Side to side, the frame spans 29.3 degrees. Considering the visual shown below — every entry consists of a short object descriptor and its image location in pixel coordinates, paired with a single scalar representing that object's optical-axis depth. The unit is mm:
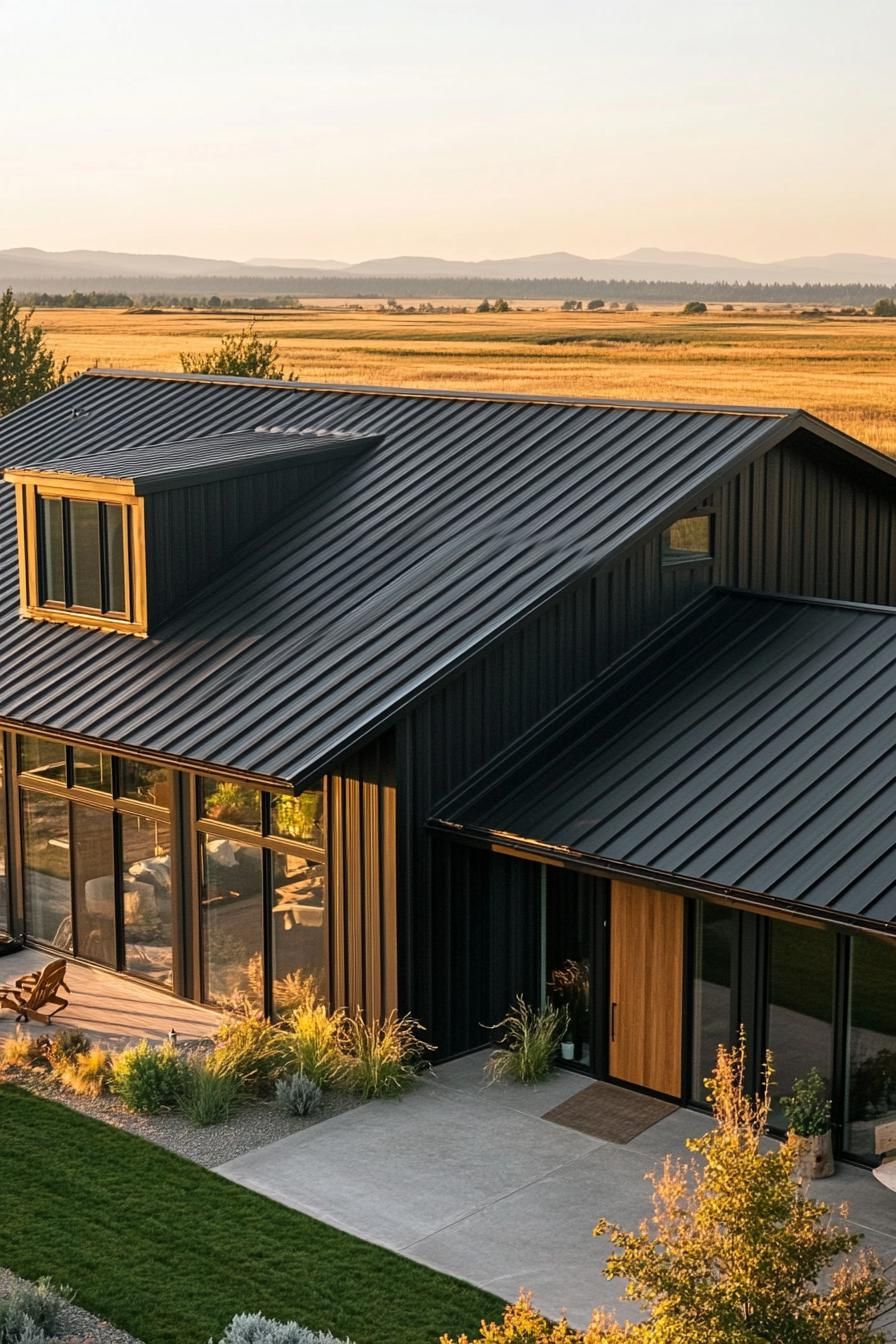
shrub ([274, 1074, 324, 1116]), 15500
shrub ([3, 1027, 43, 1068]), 16953
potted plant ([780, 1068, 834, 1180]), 14219
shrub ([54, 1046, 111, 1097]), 16141
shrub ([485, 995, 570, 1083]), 16375
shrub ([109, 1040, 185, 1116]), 15672
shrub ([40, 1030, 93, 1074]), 16734
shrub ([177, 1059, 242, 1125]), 15391
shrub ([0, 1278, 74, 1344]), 11422
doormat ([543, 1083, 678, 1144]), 15289
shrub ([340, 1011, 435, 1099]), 15977
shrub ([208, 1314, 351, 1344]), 10953
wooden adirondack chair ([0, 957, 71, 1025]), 17953
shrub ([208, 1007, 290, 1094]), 15883
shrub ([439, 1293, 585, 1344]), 9148
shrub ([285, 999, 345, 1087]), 16062
